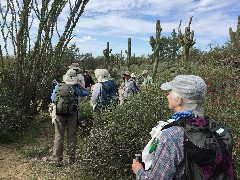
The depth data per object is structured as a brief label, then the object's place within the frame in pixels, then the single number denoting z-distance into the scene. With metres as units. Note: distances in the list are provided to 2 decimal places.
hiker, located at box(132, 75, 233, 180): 1.14
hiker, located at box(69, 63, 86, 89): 3.74
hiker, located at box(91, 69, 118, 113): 3.43
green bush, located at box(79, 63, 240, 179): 2.61
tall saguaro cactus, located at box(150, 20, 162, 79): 10.54
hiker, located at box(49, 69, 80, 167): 3.21
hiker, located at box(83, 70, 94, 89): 6.62
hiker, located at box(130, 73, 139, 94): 4.89
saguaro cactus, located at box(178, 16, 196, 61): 8.11
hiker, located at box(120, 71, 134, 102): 4.99
